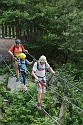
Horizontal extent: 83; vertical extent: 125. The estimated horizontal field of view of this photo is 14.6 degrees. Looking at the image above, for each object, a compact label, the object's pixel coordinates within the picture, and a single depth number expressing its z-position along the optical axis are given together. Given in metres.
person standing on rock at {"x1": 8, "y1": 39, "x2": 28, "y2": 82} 9.23
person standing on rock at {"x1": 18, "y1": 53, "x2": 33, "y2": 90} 8.78
